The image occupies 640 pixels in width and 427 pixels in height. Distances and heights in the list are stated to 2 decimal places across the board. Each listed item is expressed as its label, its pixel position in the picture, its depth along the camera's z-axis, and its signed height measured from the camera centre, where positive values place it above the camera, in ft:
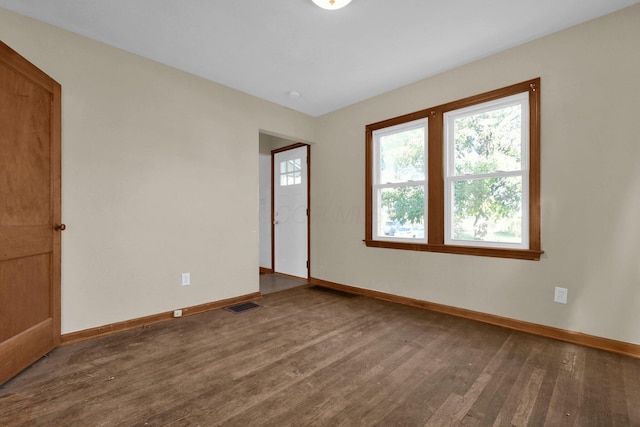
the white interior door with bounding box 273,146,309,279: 15.16 +0.17
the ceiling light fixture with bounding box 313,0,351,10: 6.60 +5.03
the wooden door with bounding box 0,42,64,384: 5.83 +0.06
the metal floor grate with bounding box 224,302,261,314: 10.29 -3.49
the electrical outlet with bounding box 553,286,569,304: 7.79 -2.27
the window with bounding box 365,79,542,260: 8.50 +1.32
